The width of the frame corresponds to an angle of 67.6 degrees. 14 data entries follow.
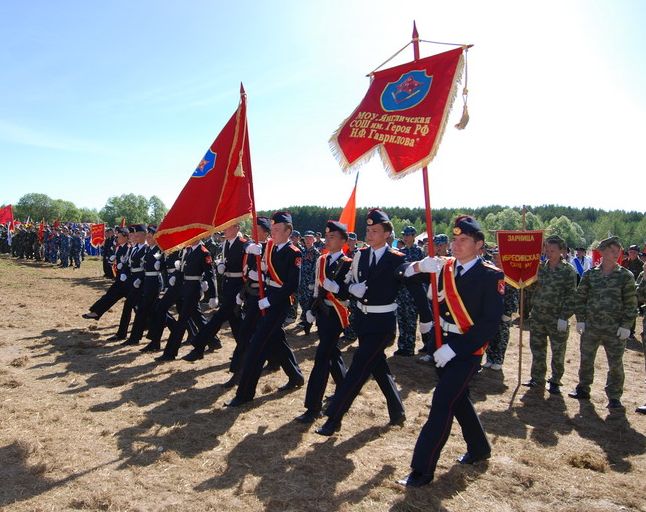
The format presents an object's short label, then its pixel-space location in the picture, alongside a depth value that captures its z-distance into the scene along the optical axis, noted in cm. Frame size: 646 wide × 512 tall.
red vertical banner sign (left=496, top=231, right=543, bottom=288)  723
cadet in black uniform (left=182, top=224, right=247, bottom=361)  748
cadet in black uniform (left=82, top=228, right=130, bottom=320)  1041
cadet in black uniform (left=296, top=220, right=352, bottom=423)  554
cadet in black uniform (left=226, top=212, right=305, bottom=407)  591
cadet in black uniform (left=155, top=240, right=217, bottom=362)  811
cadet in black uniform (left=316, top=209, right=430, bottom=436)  499
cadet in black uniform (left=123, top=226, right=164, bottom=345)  923
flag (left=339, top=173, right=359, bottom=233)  882
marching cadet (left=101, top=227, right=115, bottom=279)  2000
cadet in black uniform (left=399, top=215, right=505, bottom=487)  407
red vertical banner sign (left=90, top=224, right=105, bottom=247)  2645
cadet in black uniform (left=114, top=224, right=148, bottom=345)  956
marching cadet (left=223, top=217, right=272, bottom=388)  676
